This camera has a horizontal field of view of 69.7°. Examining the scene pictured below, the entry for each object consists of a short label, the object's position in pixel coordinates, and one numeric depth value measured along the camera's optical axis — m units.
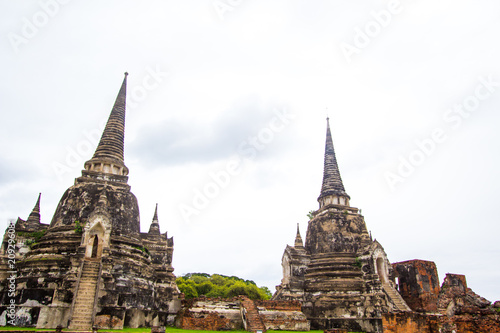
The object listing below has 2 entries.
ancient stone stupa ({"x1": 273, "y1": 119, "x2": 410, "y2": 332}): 23.81
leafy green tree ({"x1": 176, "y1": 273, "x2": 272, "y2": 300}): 50.28
